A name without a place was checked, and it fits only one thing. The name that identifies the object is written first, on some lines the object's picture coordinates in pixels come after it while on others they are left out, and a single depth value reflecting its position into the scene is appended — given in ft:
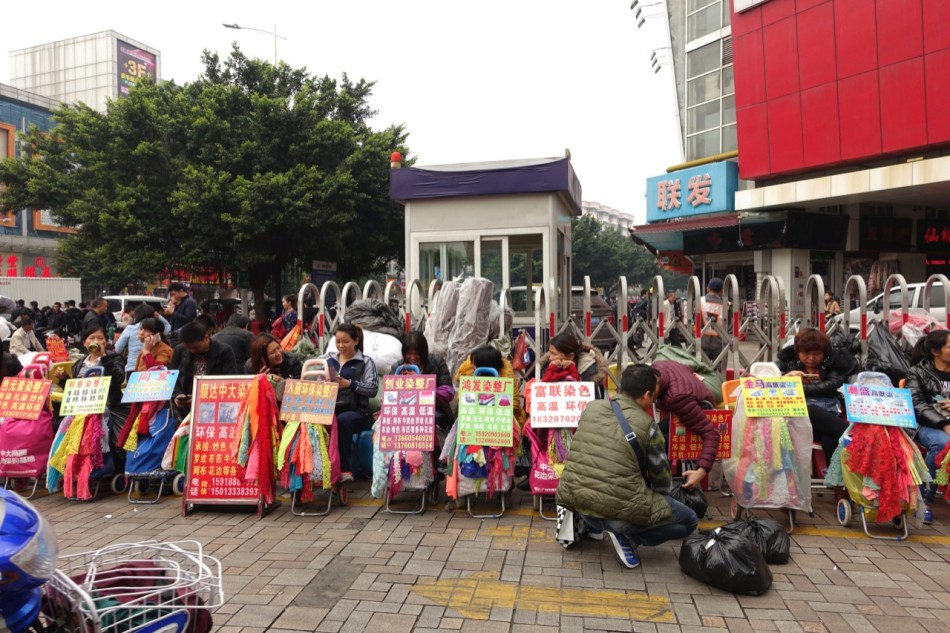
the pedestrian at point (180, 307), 28.12
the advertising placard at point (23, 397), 17.11
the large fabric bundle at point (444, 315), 20.80
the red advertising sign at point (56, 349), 27.86
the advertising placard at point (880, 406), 13.71
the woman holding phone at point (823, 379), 15.56
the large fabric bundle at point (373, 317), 21.75
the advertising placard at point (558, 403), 14.98
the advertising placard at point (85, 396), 17.02
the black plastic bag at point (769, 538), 12.22
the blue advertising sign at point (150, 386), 17.01
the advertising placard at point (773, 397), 14.14
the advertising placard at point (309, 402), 15.57
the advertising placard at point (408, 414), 15.65
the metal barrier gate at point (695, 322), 19.25
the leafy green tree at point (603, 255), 160.56
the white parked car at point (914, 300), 38.16
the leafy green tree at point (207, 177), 51.52
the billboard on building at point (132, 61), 202.59
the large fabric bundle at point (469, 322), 20.18
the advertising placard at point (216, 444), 15.74
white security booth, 27.40
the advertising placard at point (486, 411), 15.29
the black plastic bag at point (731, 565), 10.98
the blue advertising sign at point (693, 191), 65.21
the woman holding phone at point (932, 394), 14.56
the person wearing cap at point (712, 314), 22.75
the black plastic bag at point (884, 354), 16.99
